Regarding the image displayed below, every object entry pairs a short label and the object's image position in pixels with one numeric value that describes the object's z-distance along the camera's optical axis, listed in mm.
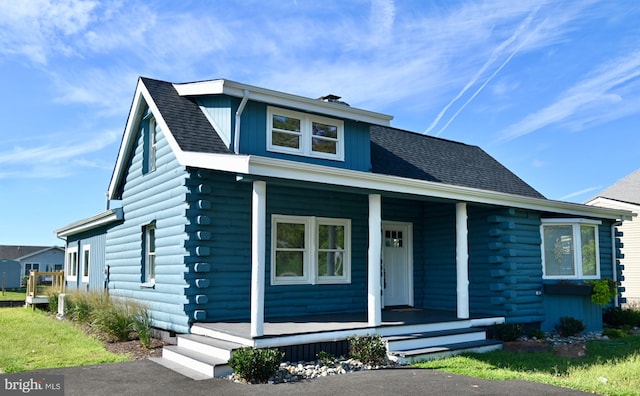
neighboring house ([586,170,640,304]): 22531
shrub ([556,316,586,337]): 12625
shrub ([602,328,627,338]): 12664
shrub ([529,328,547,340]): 11961
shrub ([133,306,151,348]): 10250
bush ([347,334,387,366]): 8711
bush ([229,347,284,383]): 7469
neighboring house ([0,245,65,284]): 52281
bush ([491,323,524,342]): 11312
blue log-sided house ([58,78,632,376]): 9594
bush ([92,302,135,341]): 11031
